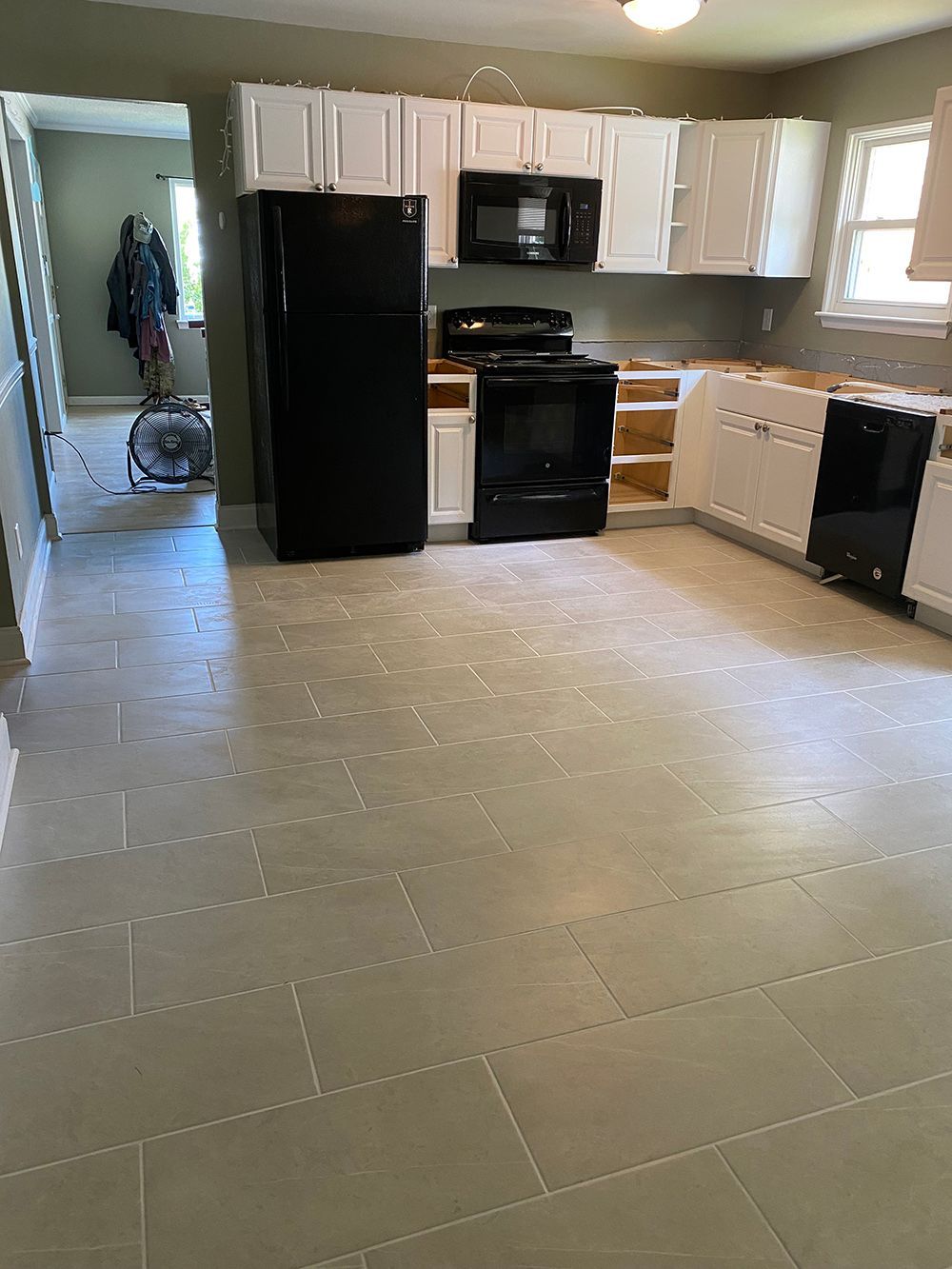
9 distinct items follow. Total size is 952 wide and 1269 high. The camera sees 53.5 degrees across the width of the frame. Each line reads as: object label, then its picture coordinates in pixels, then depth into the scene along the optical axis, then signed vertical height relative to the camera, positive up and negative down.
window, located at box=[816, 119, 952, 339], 4.59 +0.26
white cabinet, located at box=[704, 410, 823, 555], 4.50 -0.88
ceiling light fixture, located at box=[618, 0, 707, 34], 3.60 +1.01
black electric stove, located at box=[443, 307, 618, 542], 4.82 -0.70
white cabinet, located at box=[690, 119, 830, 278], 4.95 +0.48
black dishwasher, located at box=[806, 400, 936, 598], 3.84 -0.79
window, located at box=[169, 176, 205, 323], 9.38 +0.29
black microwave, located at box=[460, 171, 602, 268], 4.70 +0.33
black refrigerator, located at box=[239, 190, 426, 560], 4.20 -0.36
